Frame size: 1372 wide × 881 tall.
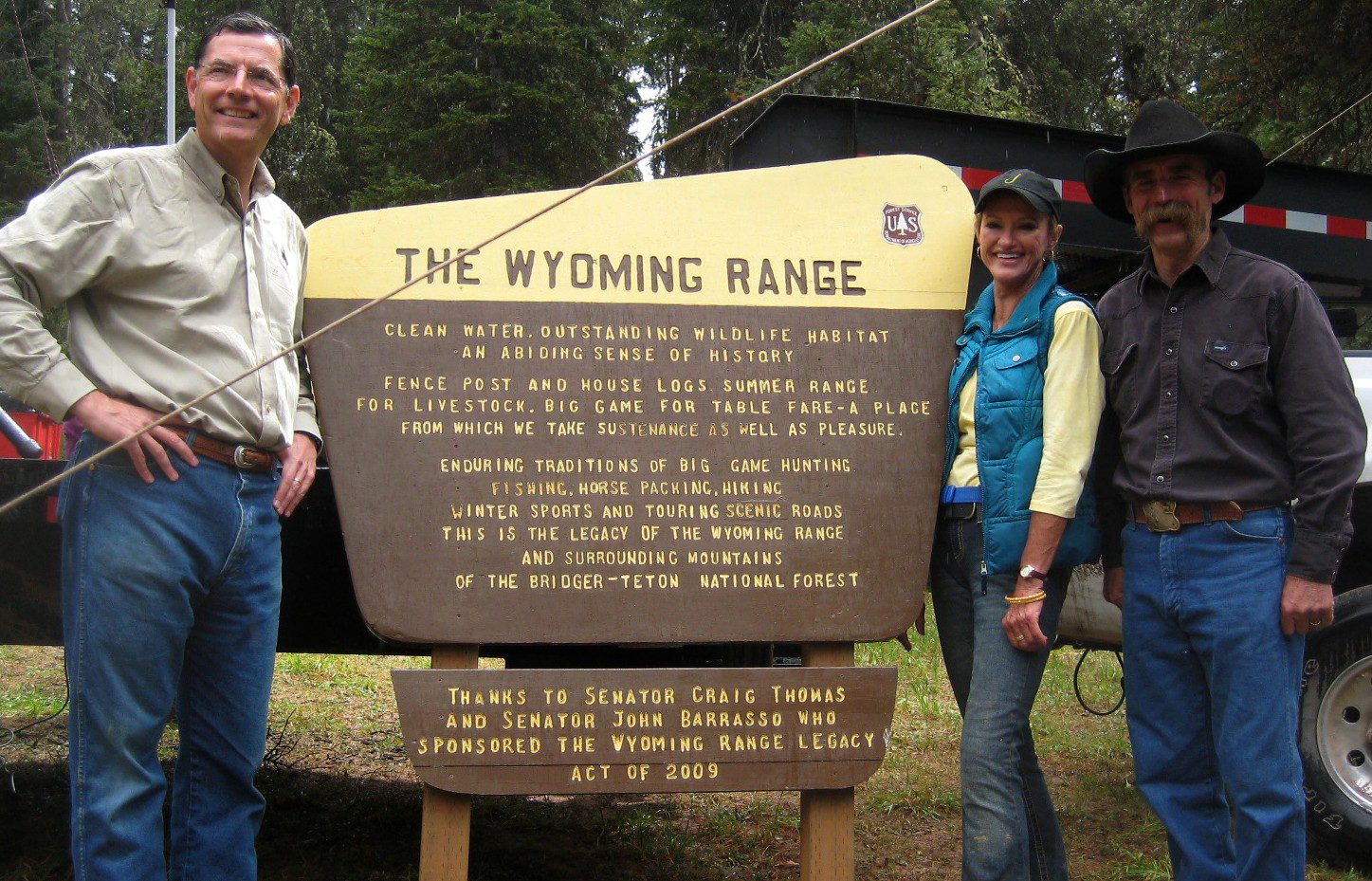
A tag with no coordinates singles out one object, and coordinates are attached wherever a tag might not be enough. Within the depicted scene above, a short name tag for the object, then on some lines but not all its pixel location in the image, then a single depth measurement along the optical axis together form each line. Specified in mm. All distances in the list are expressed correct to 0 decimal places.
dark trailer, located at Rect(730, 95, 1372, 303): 4051
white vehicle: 3500
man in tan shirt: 2379
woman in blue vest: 2662
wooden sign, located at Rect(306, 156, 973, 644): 2795
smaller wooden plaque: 2732
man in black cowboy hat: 2496
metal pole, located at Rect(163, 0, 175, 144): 6604
